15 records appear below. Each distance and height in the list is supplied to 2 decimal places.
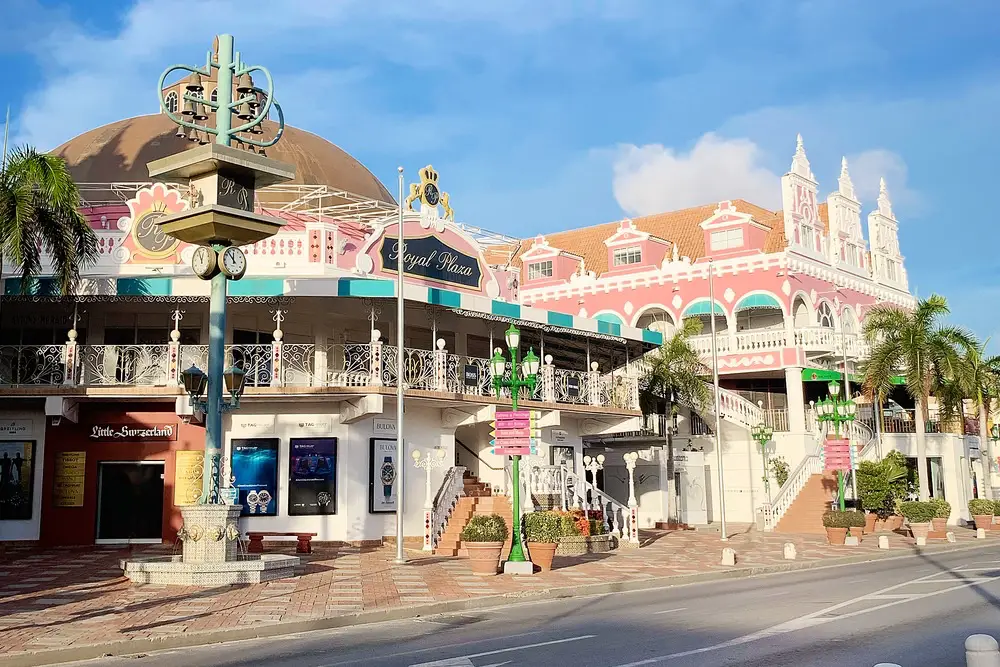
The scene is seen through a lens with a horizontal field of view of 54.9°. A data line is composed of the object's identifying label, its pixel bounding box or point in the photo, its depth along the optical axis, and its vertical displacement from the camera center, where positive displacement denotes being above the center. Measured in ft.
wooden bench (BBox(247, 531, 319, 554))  80.02 -5.51
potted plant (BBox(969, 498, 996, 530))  120.37 -5.92
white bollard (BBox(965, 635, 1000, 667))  21.09 -4.07
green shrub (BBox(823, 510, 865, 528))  99.25 -5.34
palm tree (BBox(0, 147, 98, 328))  70.23 +19.90
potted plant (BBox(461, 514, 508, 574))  66.95 -4.90
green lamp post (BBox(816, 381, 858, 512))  109.35 +6.75
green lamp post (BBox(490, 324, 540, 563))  67.51 +6.37
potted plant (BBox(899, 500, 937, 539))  105.50 -5.28
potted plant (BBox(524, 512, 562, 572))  70.18 -4.82
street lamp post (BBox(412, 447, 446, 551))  85.87 -2.96
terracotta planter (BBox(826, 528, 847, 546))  98.43 -6.93
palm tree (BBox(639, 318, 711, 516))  125.49 +11.76
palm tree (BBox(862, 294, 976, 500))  131.13 +15.18
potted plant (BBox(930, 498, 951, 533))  109.11 -5.91
